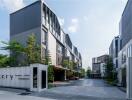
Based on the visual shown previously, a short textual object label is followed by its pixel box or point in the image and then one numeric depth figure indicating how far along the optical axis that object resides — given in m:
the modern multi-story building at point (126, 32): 13.58
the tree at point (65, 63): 23.11
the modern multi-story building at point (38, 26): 15.44
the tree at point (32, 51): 13.96
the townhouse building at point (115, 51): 26.00
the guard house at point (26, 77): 9.02
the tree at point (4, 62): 16.41
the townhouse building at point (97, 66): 50.71
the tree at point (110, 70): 23.61
